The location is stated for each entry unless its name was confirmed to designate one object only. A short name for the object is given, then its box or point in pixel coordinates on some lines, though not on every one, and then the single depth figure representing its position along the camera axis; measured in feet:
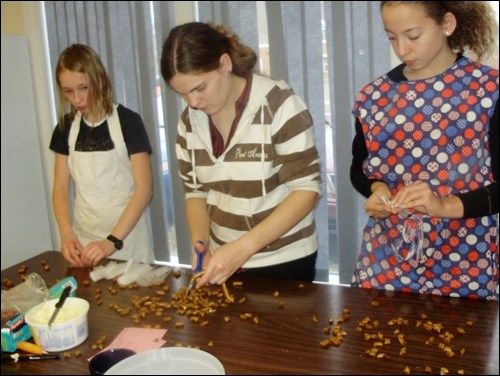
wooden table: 3.46
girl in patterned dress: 4.77
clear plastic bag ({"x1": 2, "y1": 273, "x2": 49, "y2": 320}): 4.59
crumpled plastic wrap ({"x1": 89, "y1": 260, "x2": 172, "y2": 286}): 5.05
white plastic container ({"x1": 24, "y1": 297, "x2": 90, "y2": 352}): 3.83
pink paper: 3.84
